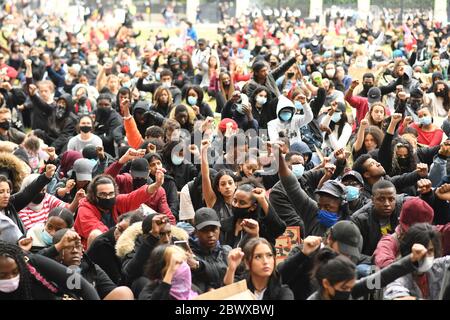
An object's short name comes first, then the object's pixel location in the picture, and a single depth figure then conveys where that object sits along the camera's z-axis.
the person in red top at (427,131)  24.62
